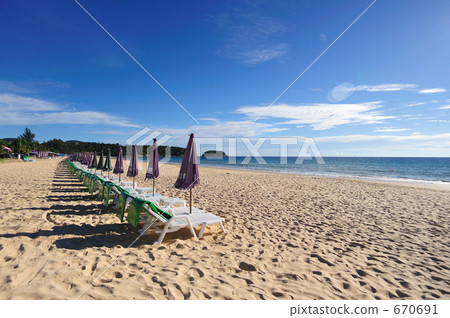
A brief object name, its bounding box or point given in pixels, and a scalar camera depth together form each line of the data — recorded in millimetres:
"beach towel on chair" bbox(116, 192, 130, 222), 4427
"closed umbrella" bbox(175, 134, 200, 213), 4547
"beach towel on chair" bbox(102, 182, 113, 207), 5780
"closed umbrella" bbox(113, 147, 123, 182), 9305
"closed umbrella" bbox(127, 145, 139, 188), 8183
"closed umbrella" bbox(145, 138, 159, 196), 6352
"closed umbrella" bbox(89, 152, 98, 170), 14194
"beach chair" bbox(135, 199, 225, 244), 4016
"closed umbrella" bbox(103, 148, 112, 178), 11455
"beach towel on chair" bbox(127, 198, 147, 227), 3973
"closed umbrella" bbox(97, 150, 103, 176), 12975
